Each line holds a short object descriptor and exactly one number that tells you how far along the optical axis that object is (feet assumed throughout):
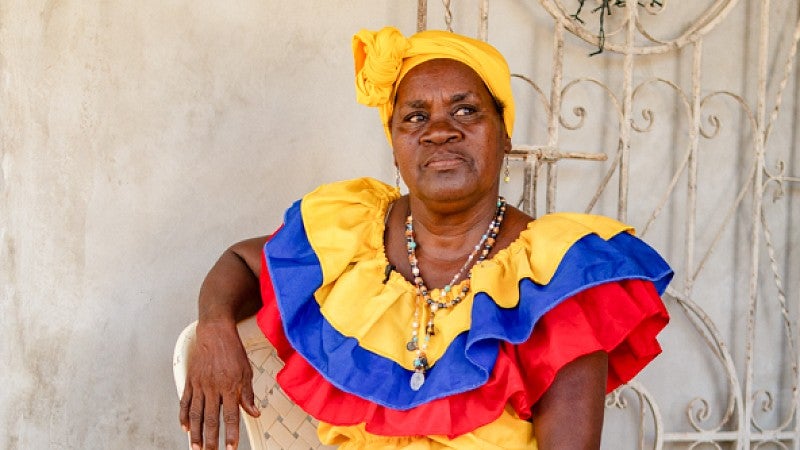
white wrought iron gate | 9.64
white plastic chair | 7.45
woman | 6.28
